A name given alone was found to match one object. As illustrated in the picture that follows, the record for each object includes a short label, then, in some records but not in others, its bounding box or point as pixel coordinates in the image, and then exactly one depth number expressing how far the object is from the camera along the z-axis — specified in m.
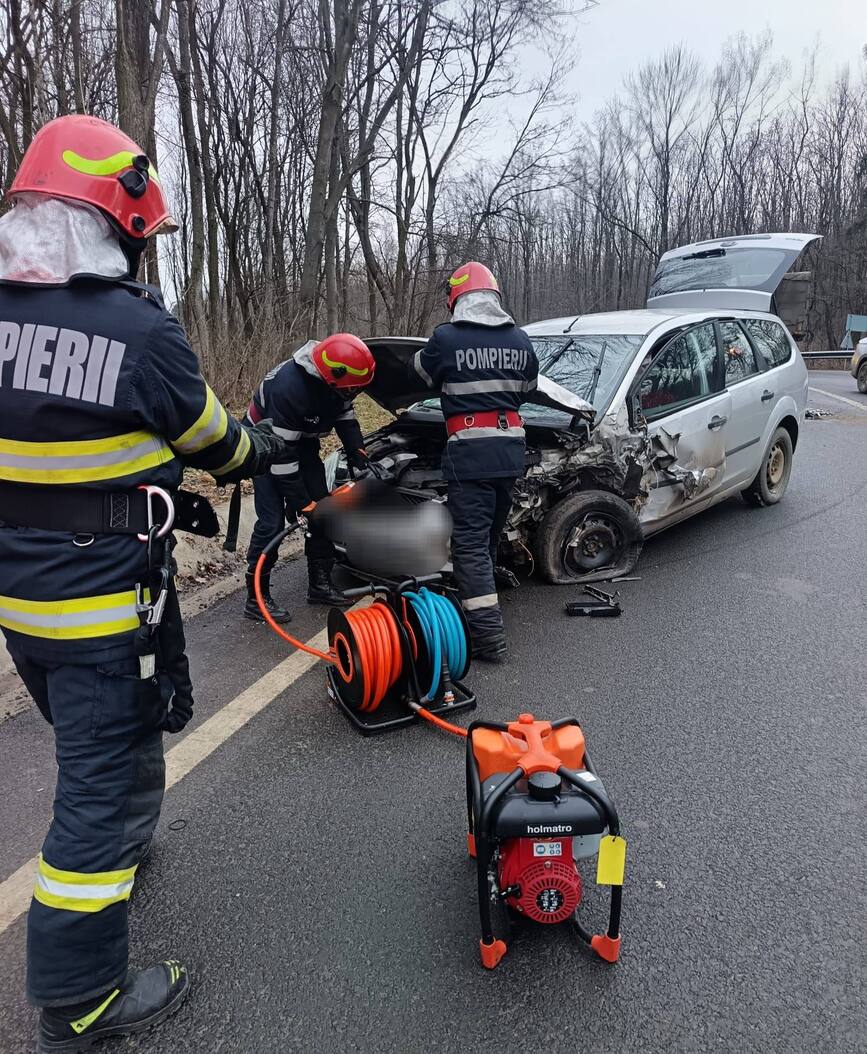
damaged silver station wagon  4.68
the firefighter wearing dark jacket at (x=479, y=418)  3.94
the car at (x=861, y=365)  17.09
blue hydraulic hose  3.14
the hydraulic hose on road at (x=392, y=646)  3.06
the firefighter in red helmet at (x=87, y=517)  1.66
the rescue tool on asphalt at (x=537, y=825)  1.81
